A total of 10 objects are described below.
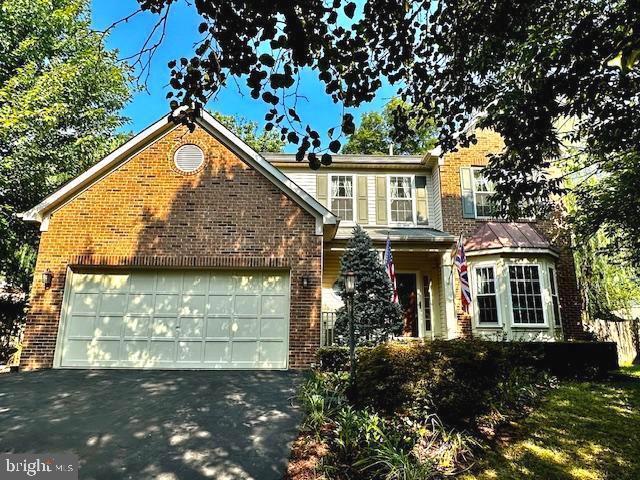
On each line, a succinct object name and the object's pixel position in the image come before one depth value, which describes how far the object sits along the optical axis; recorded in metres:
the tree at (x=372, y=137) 28.50
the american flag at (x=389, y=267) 10.96
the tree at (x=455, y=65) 3.52
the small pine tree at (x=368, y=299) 10.72
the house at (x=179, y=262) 9.65
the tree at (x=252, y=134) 29.16
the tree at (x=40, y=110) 13.45
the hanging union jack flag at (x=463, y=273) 10.73
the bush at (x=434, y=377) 5.43
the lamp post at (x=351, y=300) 6.82
